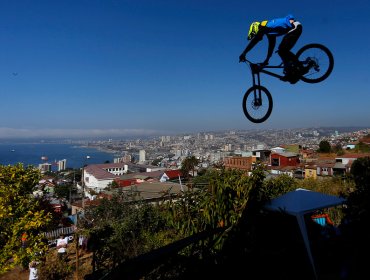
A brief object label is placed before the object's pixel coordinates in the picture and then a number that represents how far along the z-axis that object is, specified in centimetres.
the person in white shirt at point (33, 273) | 993
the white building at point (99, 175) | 7581
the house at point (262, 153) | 5391
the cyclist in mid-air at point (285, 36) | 455
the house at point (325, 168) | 3758
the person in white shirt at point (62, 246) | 1216
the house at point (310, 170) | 3970
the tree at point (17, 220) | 991
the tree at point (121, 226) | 963
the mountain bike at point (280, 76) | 502
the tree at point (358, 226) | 319
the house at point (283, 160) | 5097
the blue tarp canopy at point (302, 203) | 787
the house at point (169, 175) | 6125
